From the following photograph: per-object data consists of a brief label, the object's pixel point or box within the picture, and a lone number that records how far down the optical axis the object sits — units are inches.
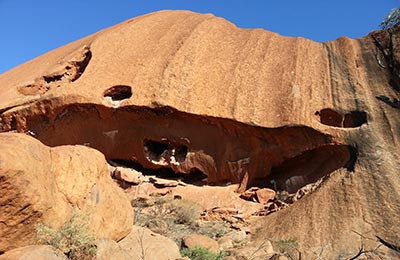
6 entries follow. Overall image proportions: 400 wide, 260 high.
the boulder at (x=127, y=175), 484.4
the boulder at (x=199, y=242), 322.3
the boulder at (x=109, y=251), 218.2
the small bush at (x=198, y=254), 303.9
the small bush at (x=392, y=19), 546.0
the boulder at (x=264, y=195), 452.1
